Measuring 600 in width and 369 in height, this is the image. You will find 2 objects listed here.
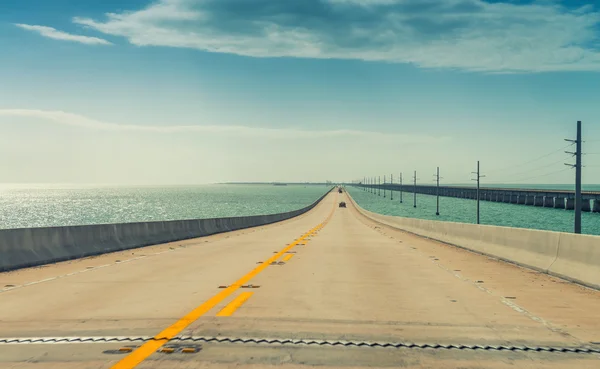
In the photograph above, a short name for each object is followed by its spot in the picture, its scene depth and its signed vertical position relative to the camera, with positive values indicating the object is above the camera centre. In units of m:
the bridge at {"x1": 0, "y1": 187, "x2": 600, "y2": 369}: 5.60 -1.84
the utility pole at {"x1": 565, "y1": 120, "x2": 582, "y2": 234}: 27.66 +0.25
